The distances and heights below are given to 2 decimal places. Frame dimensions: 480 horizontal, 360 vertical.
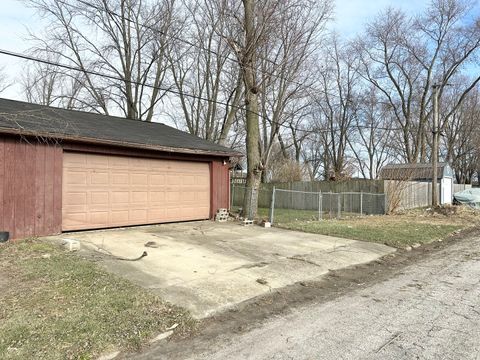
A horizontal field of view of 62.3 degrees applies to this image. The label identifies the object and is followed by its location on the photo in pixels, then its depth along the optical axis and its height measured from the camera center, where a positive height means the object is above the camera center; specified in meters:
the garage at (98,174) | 9.38 +0.26
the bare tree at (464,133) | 46.56 +6.42
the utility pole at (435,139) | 20.50 +2.56
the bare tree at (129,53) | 24.80 +8.64
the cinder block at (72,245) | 8.06 -1.27
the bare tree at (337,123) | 39.62 +6.50
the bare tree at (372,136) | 41.31 +5.78
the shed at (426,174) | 27.42 +0.88
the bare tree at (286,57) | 15.84 +6.03
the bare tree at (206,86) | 23.27 +6.74
